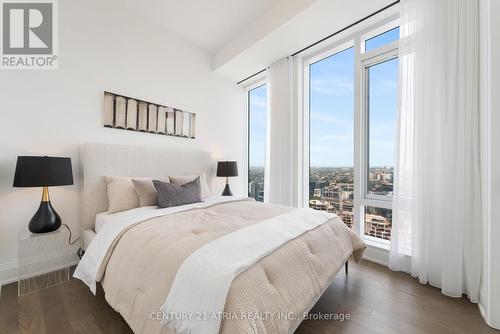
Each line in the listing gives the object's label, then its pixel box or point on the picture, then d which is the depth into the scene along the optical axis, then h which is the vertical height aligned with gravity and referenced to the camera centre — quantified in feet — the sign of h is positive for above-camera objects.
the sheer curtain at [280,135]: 10.82 +1.74
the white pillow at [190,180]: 8.75 -0.64
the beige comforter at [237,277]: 3.07 -1.98
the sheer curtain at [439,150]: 5.69 +0.55
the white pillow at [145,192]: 7.45 -0.95
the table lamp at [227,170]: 11.67 -0.21
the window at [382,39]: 8.08 +5.23
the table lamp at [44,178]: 5.66 -0.35
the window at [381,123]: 8.10 +1.78
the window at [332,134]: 9.41 +1.59
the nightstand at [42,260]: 6.12 -3.11
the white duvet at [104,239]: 5.15 -1.93
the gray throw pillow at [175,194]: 7.21 -1.02
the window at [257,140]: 13.32 +1.82
